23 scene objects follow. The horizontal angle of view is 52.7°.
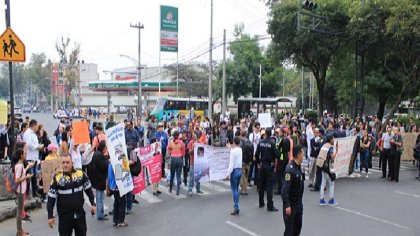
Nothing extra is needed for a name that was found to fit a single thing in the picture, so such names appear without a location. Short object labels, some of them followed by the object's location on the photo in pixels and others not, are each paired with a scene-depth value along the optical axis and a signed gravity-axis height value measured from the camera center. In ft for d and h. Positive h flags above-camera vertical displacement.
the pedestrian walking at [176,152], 38.47 -4.92
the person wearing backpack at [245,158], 38.50 -5.39
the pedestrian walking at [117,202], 28.73 -7.18
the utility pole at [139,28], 141.42 +23.52
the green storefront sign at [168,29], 118.52 +19.65
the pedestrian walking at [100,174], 29.66 -5.48
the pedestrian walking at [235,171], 32.45 -5.61
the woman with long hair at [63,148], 32.89 -4.00
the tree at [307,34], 86.79 +13.73
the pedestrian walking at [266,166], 34.22 -5.47
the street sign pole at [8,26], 32.27 +5.33
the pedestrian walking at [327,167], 34.86 -5.58
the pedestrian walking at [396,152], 47.14 -5.74
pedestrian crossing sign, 30.73 +3.62
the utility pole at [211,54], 103.35 +10.83
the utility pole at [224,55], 107.45 +11.12
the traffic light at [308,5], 62.01 +13.98
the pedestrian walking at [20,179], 26.27 -5.16
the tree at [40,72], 376.48 +22.20
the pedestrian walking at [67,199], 19.94 -4.83
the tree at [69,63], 251.19 +20.00
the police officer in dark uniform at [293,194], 22.27 -5.01
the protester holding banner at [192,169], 40.04 -6.71
